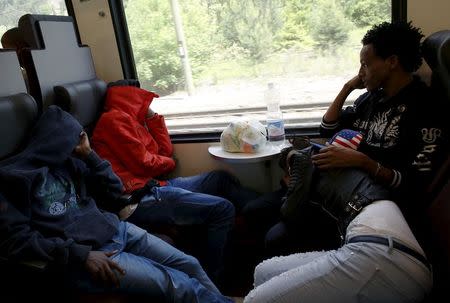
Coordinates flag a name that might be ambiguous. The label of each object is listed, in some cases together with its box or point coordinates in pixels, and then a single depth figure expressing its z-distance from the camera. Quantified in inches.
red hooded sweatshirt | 68.2
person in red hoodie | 66.6
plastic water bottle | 70.9
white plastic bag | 69.2
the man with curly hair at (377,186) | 36.3
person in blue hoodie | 46.0
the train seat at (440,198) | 37.2
